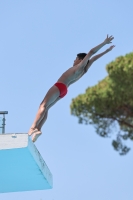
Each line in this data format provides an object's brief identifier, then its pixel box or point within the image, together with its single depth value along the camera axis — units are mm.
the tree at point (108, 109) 36183
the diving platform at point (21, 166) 11250
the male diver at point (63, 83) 11858
